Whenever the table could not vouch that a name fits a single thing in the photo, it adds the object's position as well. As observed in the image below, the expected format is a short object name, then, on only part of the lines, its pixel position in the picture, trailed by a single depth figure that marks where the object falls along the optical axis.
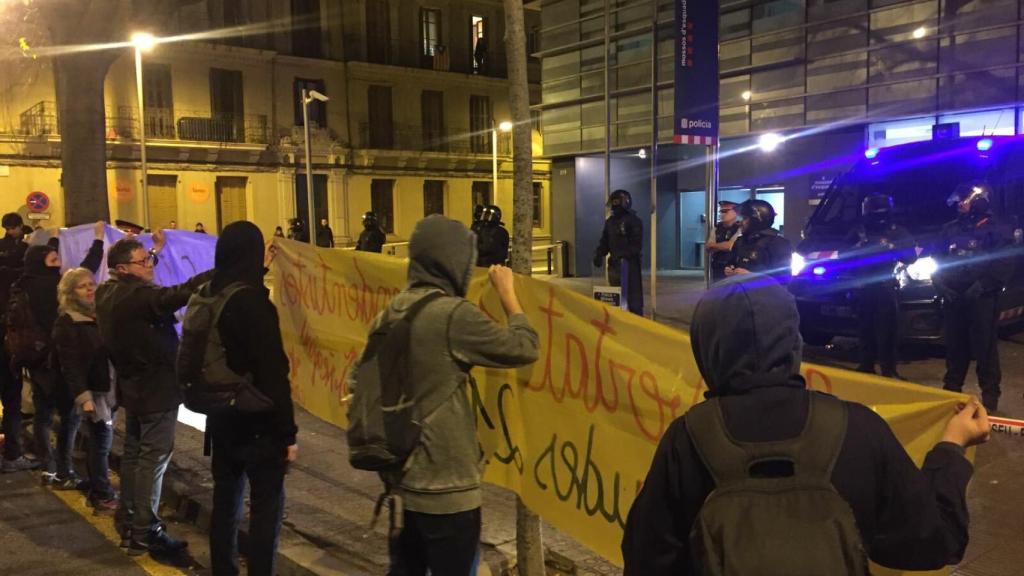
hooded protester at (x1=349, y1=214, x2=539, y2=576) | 2.69
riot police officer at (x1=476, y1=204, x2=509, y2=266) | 10.47
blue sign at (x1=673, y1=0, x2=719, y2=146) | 11.54
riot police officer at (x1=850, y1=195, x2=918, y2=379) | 7.86
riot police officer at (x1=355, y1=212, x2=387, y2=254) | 16.29
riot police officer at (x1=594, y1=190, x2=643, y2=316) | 10.89
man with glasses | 4.36
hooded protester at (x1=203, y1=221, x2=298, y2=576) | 3.61
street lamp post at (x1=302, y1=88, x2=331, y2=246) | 14.34
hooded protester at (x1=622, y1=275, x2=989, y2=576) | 1.62
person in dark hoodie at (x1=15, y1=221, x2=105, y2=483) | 5.83
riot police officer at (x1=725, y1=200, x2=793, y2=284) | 7.60
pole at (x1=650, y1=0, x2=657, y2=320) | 12.56
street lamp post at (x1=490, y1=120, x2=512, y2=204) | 36.72
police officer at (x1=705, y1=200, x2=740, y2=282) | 9.11
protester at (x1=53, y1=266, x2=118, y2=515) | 5.12
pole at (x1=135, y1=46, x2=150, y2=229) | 22.48
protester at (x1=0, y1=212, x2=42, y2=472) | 6.38
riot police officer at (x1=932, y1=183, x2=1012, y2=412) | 6.81
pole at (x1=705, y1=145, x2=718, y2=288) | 11.78
